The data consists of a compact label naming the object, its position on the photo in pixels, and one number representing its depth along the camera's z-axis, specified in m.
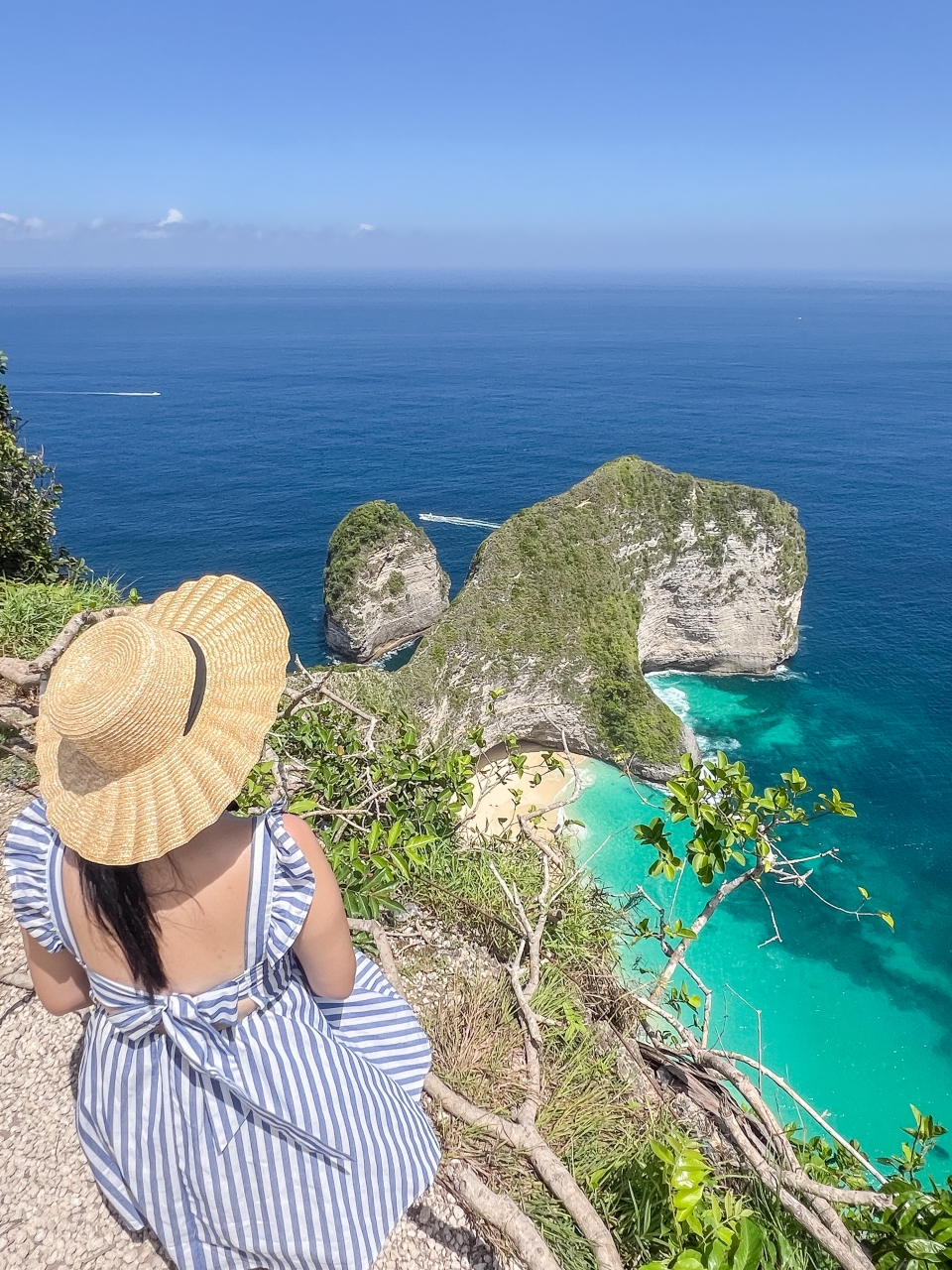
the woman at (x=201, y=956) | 1.96
